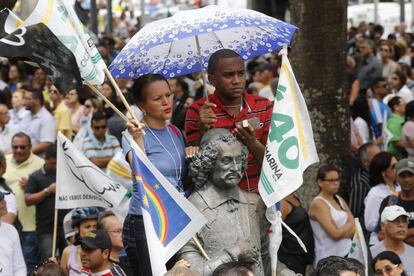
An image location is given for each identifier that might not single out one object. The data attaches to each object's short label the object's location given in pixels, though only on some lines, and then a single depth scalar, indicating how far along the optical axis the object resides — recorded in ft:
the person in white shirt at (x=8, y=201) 40.04
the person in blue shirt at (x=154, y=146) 25.03
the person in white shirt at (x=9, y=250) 35.19
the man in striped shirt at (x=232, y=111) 25.20
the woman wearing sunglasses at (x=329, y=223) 38.06
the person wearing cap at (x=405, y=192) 37.09
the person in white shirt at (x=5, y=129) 51.70
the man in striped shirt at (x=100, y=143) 47.47
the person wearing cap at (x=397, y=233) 35.27
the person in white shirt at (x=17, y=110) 55.52
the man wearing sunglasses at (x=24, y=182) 45.27
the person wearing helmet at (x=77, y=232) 36.09
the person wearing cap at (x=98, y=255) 32.30
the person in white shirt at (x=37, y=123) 53.72
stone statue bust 23.71
